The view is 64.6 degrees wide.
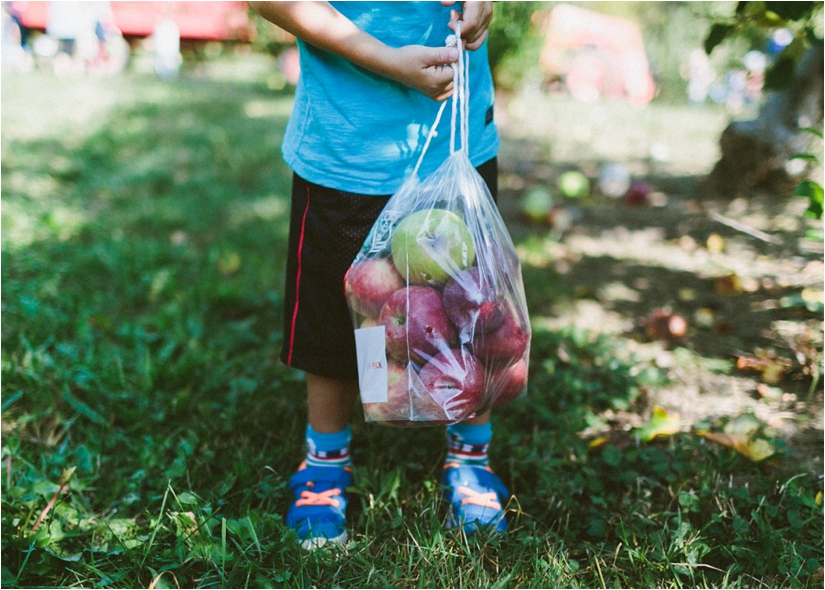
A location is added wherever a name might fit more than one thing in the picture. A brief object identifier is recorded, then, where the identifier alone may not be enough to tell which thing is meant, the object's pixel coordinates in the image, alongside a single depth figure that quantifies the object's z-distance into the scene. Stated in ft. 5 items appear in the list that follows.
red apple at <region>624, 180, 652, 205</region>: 13.25
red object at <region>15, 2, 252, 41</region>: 37.29
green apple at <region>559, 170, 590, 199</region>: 13.82
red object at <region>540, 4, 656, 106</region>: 42.42
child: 4.17
